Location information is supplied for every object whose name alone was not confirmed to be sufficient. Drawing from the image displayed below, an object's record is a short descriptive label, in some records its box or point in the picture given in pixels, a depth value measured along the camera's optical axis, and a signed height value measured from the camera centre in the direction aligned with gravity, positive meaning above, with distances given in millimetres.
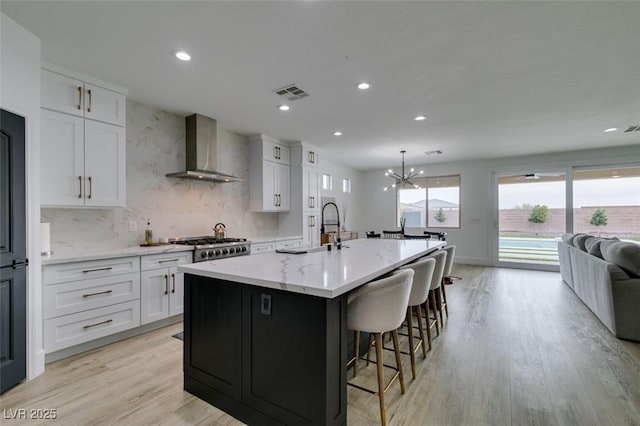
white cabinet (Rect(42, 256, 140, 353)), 2408 -791
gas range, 3455 -429
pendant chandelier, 8012 +1033
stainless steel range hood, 3865 +898
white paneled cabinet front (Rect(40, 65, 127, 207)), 2557 +685
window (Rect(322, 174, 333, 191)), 7148 +787
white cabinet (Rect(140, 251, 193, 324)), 3014 -797
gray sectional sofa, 2854 -759
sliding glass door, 6430 -84
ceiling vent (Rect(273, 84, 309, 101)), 3131 +1364
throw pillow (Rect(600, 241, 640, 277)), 2906 -446
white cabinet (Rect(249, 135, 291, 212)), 4902 +674
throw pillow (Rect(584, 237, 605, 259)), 3590 -433
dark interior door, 1997 -278
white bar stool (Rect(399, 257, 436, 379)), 2153 -549
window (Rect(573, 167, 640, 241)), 5820 +242
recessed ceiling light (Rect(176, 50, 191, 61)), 2418 +1356
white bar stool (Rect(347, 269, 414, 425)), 1663 -555
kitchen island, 1469 -712
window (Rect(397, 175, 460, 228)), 7551 +283
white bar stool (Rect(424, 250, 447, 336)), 2619 -578
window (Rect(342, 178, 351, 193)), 7957 +805
